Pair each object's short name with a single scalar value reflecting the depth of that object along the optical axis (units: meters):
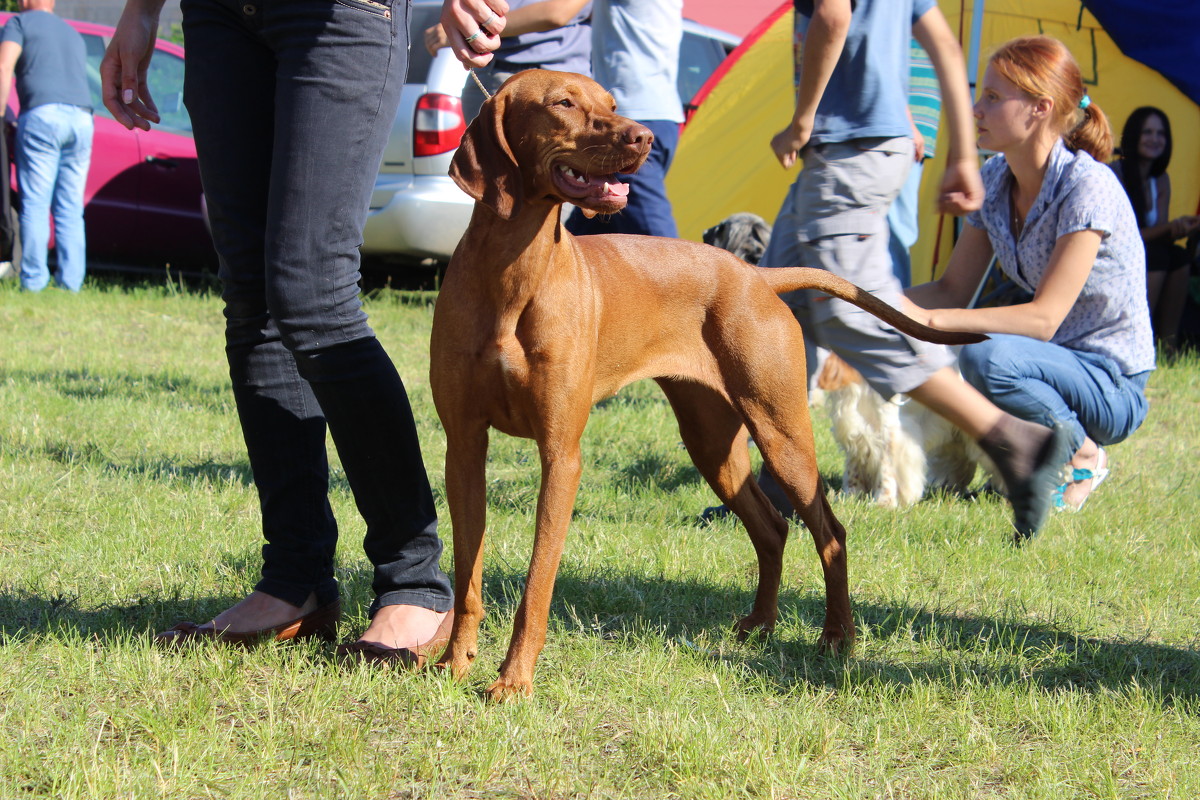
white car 14.12
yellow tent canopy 14.55
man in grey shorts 6.67
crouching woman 7.14
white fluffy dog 8.59
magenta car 16.83
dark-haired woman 14.22
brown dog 4.40
